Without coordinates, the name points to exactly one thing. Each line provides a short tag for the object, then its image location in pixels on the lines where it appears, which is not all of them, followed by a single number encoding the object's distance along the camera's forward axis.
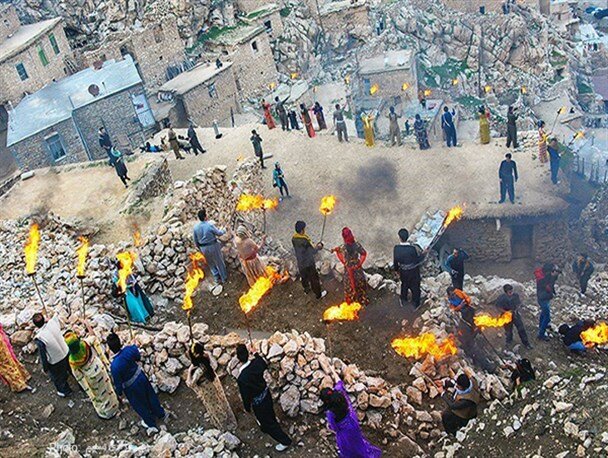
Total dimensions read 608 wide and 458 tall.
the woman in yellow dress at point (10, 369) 8.31
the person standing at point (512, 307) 10.73
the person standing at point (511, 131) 18.34
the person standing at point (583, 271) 14.04
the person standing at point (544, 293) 11.20
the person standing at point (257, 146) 19.45
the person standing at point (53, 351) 8.01
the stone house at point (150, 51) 35.84
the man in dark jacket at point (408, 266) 10.36
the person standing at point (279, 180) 18.38
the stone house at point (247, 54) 38.75
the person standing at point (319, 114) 22.17
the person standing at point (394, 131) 19.84
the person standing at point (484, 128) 19.14
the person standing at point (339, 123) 20.66
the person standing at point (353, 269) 10.70
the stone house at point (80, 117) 24.77
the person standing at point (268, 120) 22.16
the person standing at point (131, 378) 7.60
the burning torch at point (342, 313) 10.51
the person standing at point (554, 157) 16.77
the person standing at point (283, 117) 22.39
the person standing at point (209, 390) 7.66
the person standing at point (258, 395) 7.34
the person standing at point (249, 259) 11.36
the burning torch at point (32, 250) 11.44
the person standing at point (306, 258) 10.72
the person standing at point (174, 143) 20.16
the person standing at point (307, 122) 21.23
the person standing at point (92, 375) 7.74
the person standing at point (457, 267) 12.02
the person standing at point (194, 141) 21.03
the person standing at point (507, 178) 16.28
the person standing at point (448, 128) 19.31
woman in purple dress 6.77
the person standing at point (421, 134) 19.70
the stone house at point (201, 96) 33.41
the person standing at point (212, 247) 11.45
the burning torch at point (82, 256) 11.55
